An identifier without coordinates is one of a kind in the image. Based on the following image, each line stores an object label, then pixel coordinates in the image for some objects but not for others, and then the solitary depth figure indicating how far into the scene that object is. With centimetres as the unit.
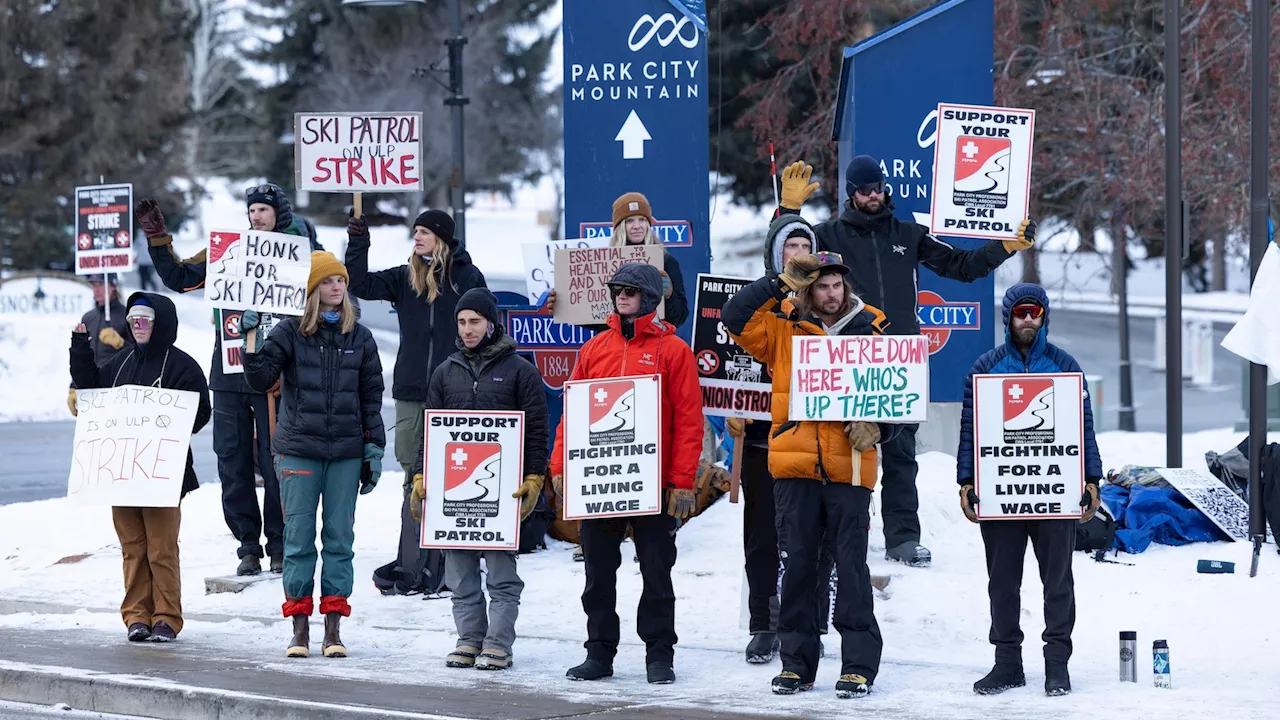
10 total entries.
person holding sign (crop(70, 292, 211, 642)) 1898
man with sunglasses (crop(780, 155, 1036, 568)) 1933
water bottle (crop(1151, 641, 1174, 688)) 1591
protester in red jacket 1681
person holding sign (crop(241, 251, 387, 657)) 1792
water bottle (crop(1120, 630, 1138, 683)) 1620
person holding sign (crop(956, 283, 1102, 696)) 1605
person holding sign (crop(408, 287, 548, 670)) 1756
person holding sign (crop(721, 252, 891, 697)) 1614
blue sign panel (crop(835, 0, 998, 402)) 2433
